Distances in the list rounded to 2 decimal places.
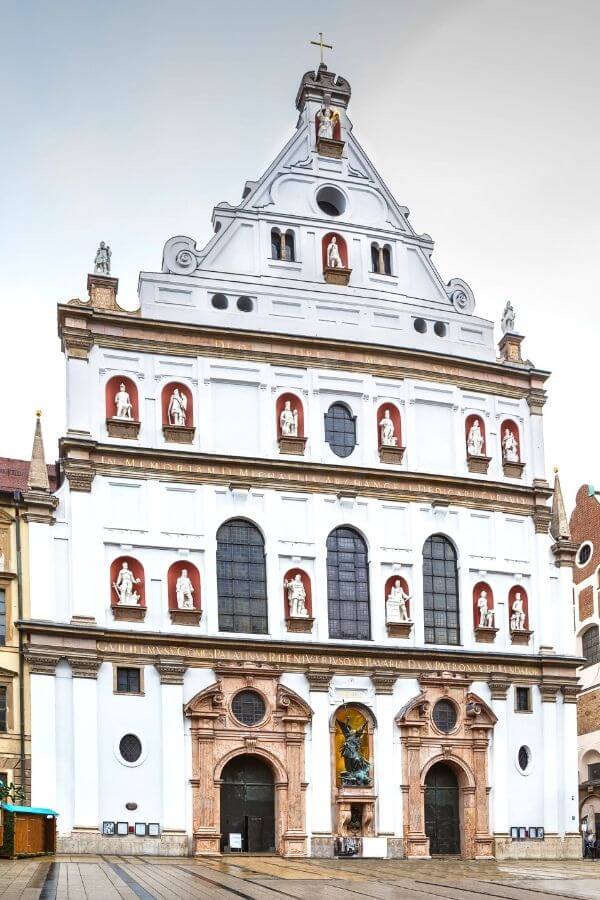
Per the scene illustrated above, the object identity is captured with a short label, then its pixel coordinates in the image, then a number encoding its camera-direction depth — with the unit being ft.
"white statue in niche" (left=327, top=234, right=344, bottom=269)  162.50
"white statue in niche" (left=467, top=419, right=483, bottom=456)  163.63
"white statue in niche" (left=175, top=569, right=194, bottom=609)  145.46
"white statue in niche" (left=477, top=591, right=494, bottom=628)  158.10
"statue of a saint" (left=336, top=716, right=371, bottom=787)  146.92
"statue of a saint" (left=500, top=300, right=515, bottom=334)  172.14
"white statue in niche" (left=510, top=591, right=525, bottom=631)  160.56
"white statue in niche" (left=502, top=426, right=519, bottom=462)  166.09
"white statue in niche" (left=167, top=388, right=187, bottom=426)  150.92
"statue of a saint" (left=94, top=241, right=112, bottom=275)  154.20
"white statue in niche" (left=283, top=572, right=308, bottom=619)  149.48
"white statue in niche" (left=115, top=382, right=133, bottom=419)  149.18
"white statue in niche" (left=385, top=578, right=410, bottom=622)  153.69
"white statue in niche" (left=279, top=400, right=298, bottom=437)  154.71
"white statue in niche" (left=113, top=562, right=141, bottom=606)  144.05
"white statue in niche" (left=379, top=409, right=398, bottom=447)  158.81
